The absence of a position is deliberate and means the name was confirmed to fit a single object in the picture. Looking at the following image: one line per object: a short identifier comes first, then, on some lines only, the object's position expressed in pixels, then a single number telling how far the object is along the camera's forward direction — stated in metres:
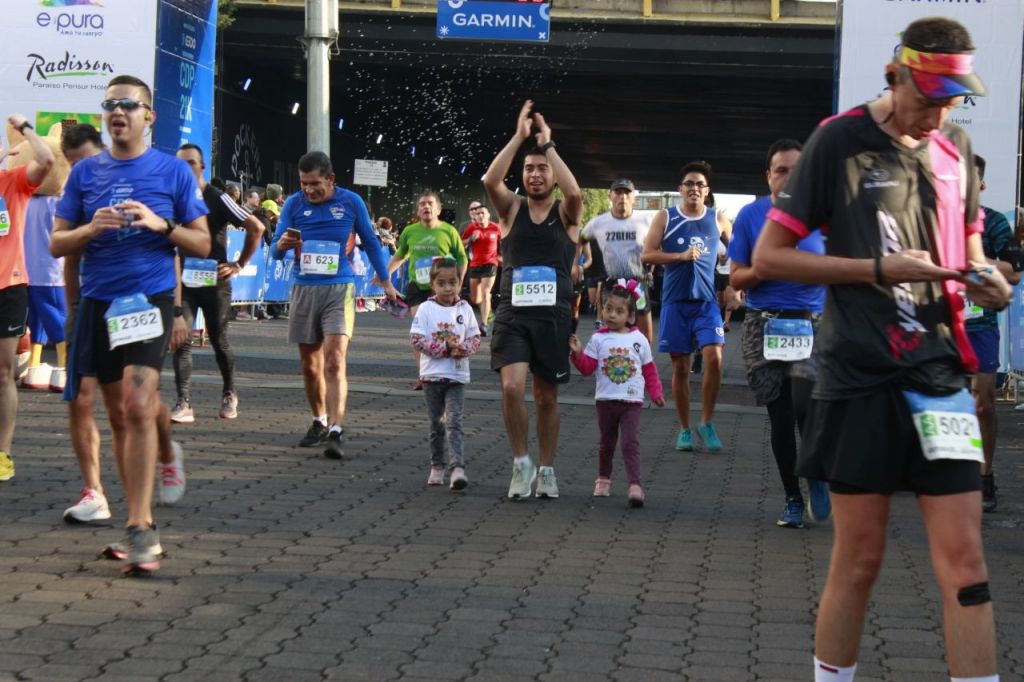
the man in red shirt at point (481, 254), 20.41
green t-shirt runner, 15.98
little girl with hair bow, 8.87
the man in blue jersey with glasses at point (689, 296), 11.34
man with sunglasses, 6.57
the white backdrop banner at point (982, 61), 13.17
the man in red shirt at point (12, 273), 8.83
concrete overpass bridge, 31.42
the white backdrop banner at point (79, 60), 15.47
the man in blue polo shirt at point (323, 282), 10.74
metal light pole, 18.81
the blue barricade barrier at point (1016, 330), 15.00
